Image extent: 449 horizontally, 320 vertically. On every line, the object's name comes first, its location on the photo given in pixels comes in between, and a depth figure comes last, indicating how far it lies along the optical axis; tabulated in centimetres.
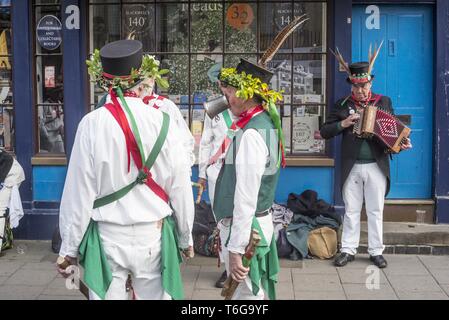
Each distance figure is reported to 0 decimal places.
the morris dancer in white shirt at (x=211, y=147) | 648
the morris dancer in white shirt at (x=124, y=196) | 407
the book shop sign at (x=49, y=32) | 797
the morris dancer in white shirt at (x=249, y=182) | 441
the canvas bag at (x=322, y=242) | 725
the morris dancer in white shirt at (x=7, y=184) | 745
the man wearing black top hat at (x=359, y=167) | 695
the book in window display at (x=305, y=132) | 795
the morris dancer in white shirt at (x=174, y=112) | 656
